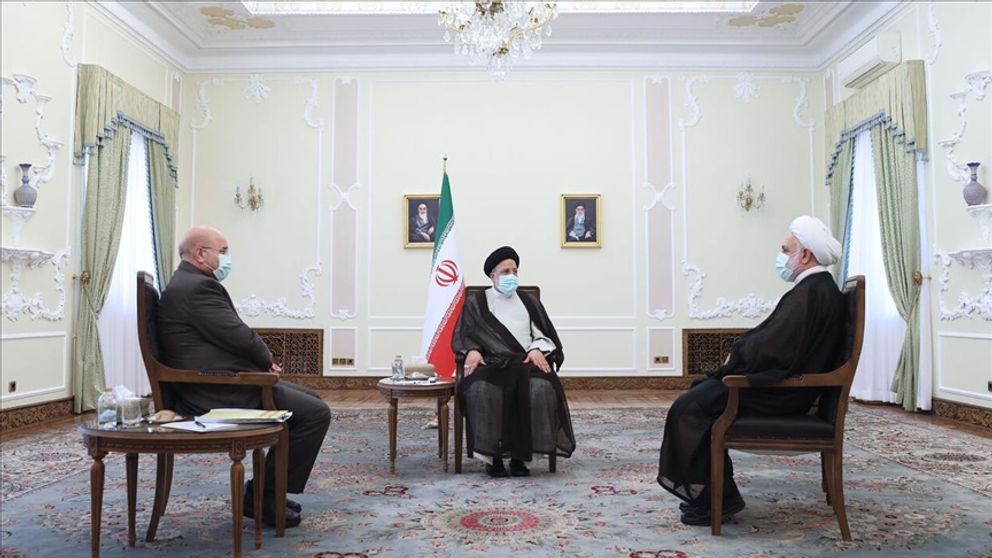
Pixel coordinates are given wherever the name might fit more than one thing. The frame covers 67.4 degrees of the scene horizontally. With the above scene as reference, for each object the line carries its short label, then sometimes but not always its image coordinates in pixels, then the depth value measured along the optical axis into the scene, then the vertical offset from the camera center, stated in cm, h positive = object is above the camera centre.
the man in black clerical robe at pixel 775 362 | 322 -24
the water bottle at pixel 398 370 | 487 -42
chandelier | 641 +250
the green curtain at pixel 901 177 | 718 +132
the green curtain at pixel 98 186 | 711 +121
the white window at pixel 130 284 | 768 +23
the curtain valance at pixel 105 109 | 716 +204
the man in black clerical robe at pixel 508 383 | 446 -46
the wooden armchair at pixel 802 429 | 316 -52
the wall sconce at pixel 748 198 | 946 +140
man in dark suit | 323 -20
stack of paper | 286 -43
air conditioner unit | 762 +265
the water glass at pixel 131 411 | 283 -40
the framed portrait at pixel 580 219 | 948 +113
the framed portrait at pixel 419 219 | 945 +112
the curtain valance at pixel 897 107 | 716 +208
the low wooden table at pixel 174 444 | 265 -50
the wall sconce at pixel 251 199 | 955 +138
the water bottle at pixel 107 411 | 280 -40
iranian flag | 613 +4
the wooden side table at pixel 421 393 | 454 -53
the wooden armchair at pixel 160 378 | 317 -31
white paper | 272 -45
